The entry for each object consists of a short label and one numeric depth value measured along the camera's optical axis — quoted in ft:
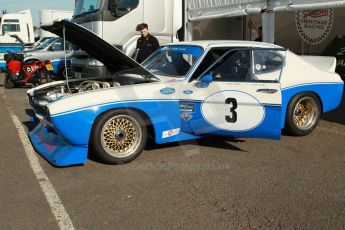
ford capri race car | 15.61
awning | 24.06
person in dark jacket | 27.71
